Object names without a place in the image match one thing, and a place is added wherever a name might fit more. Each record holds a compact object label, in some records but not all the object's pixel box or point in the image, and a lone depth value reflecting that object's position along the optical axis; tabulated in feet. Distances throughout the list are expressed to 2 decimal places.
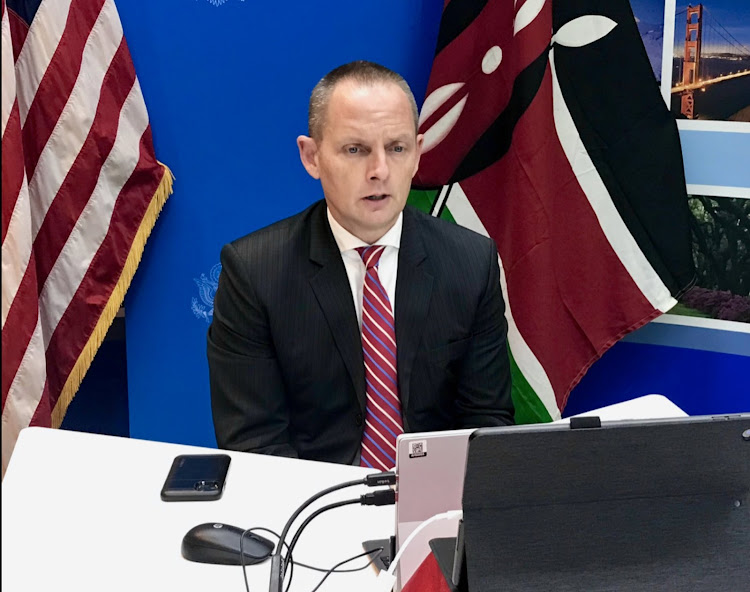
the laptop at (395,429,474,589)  7.83
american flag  11.06
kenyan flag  10.82
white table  8.05
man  9.52
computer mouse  8.12
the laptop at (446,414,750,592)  7.23
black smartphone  8.57
